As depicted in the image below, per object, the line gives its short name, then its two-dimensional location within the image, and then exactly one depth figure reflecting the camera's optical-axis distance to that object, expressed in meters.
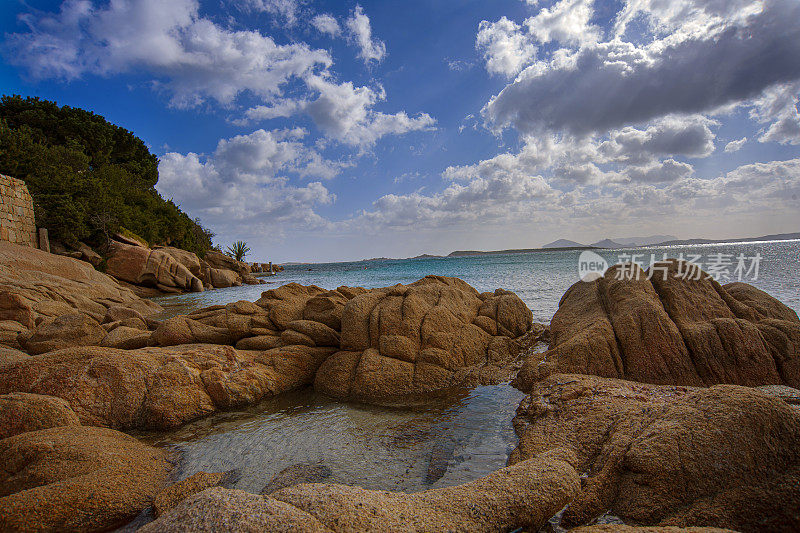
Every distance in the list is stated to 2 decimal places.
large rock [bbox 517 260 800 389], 5.95
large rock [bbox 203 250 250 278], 42.62
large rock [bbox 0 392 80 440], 4.63
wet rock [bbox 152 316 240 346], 7.98
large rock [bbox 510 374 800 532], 2.58
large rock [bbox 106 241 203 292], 24.81
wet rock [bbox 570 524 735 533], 2.18
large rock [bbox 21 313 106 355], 7.69
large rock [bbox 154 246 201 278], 31.07
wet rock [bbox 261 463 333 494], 4.07
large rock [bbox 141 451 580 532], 2.31
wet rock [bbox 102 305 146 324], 10.54
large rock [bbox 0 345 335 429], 5.49
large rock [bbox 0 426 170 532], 3.19
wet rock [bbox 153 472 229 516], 3.61
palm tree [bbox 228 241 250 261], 56.38
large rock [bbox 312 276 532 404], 6.80
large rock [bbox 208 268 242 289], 33.81
